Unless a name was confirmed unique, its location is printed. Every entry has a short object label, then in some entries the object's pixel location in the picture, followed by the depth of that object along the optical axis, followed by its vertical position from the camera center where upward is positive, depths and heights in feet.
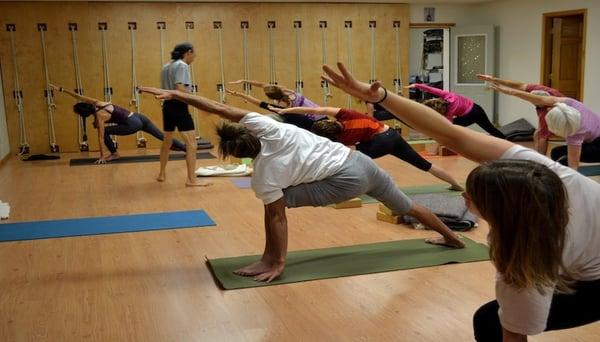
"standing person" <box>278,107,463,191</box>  15.99 -1.92
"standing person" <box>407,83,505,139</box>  22.61 -2.02
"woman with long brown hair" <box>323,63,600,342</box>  4.45 -1.27
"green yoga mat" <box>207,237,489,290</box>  11.50 -3.88
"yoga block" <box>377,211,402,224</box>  15.20 -3.86
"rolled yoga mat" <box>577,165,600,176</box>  21.48 -4.10
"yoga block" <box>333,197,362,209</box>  17.10 -3.90
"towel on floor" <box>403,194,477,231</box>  14.52 -3.68
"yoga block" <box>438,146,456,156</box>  26.63 -4.04
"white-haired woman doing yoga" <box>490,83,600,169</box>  18.61 -2.24
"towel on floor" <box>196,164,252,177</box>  23.02 -3.94
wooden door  32.65 -0.02
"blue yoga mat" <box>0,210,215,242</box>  14.98 -3.92
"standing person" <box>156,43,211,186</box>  20.52 -1.36
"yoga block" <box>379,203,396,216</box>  15.37 -3.72
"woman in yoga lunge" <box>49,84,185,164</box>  26.94 -2.31
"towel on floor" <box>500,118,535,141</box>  32.07 -3.96
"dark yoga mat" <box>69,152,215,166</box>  27.50 -4.16
